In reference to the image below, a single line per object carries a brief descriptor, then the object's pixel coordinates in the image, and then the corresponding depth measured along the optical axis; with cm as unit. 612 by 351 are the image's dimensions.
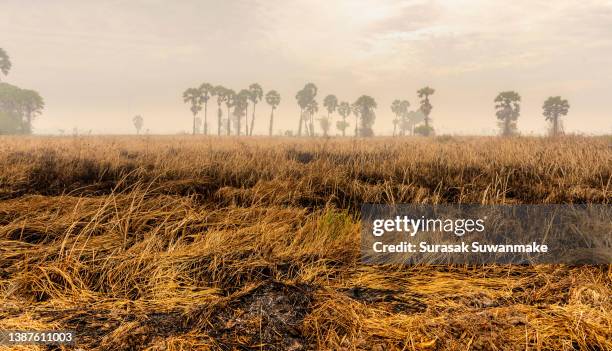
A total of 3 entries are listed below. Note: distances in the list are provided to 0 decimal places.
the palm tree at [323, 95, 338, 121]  10125
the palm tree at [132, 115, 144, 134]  14438
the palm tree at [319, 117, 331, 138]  10499
